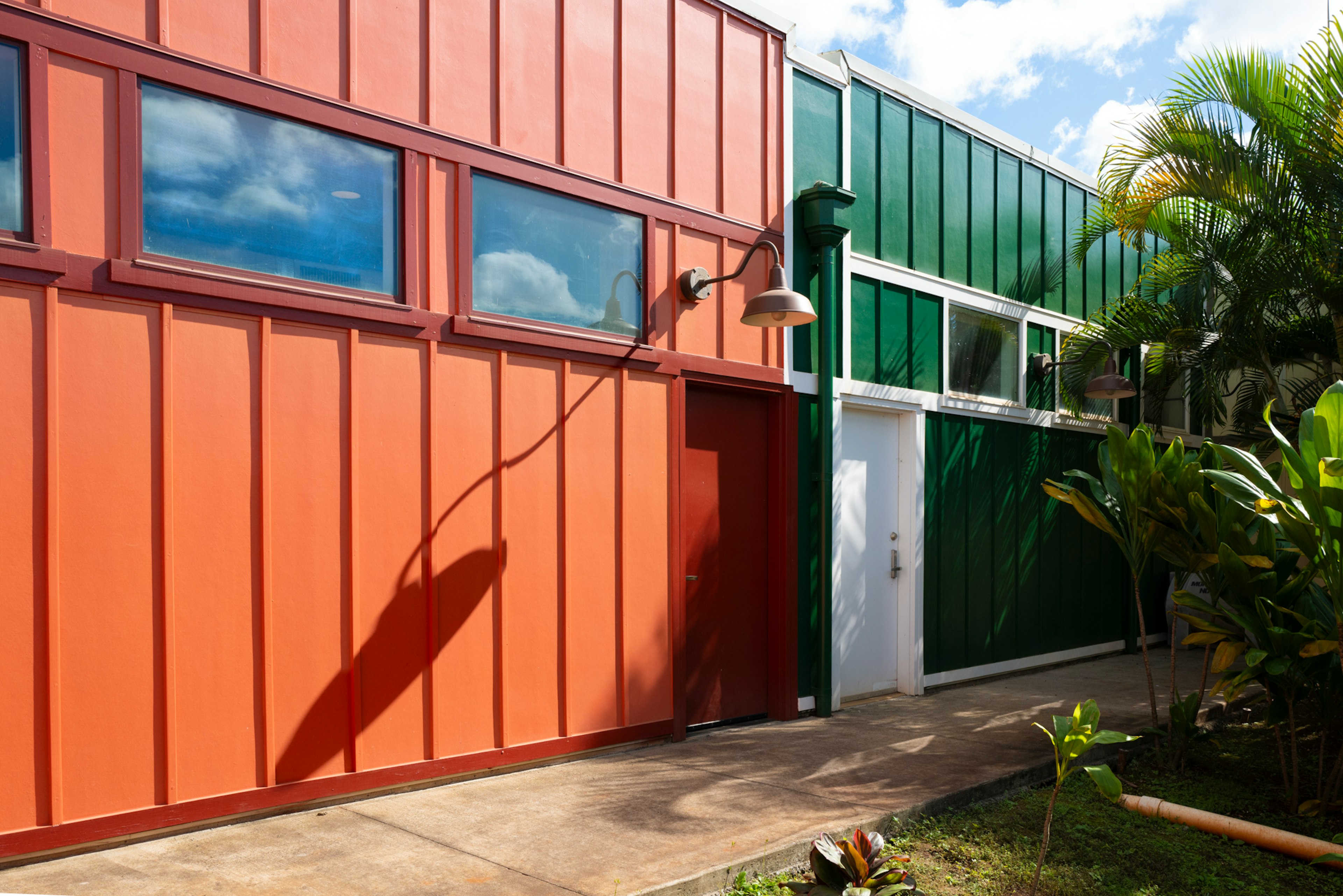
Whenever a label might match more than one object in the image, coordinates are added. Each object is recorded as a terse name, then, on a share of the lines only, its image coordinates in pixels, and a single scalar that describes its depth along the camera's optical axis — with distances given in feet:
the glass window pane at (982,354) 30.60
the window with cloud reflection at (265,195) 14.80
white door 26.09
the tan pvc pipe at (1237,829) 15.55
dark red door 22.65
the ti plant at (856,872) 11.48
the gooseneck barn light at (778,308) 19.51
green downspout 24.70
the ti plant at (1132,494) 19.24
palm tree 23.02
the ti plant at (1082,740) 10.51
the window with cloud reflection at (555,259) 18.79
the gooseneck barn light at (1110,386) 30.94
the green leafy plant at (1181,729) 19.98
